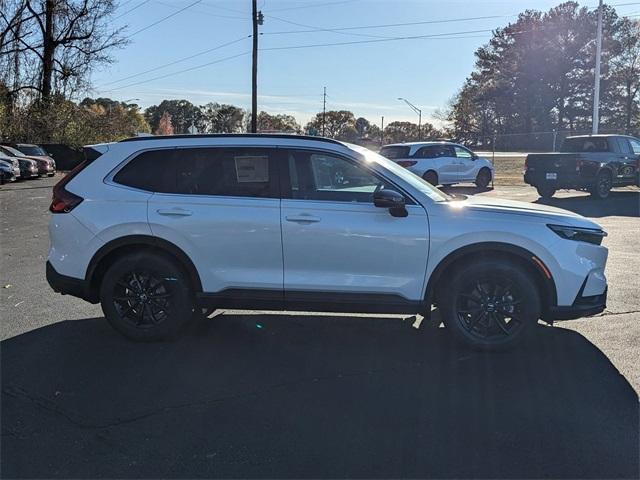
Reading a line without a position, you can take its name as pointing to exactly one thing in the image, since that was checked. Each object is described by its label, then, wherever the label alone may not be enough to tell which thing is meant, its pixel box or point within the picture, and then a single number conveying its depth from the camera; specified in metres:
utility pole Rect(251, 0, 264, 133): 29.44
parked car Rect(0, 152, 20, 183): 23.73
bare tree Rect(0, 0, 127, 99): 37.91
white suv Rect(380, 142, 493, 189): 19.48
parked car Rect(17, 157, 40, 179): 26.28
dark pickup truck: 16.59
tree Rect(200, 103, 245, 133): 90.88
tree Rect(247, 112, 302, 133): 89.85
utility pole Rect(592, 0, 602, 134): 26.53
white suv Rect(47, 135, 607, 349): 4.76
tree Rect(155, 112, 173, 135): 101.03
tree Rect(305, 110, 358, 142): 102.19
